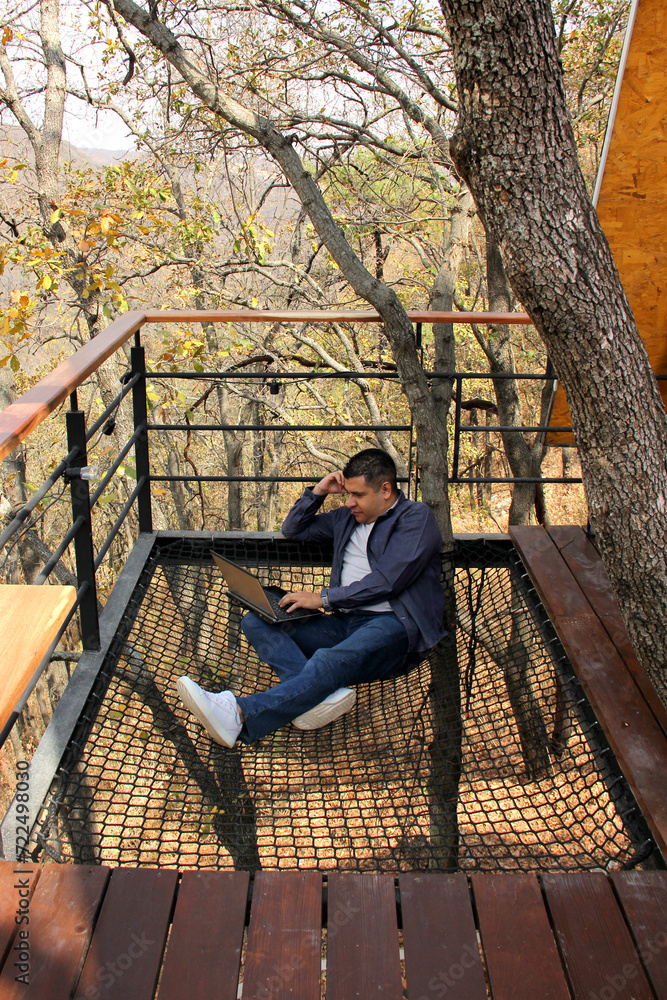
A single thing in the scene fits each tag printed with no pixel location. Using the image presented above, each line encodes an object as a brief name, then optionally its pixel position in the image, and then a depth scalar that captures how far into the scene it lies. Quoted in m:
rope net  2.06
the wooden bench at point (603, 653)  2.09
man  2.44
